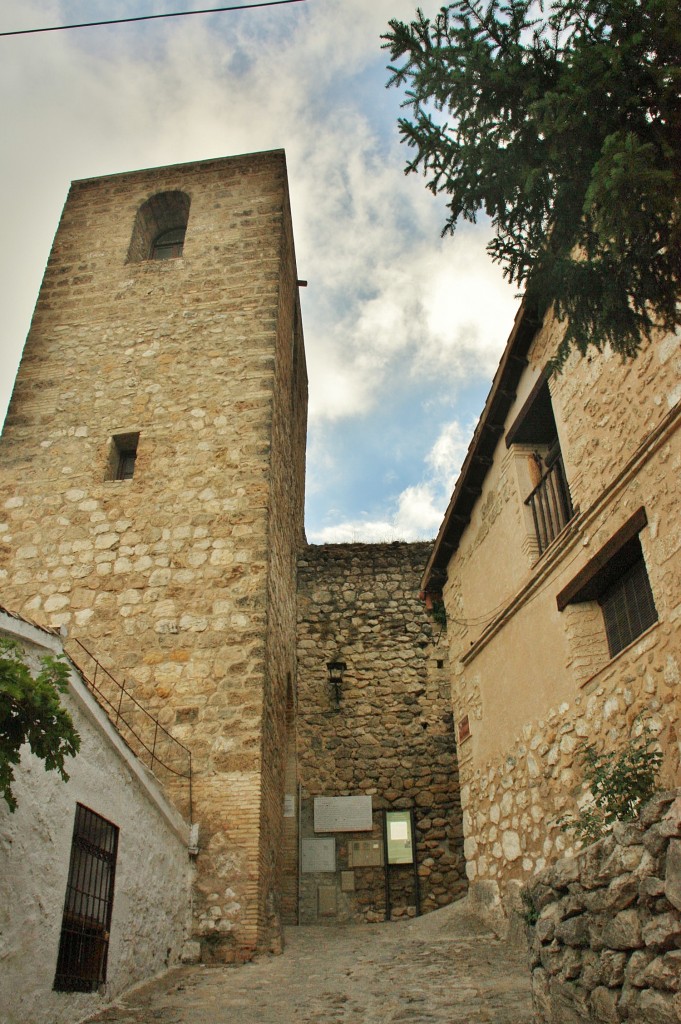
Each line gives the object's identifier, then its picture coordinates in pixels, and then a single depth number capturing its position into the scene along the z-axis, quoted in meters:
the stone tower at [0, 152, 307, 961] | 7.77
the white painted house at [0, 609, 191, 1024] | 4.29
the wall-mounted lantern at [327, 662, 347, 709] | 11.88
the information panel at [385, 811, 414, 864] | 10.73
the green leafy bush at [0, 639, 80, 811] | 3.53
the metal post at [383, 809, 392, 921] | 10.41
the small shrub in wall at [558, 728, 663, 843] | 4.62
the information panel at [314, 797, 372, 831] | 10.93
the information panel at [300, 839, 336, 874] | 10.71
